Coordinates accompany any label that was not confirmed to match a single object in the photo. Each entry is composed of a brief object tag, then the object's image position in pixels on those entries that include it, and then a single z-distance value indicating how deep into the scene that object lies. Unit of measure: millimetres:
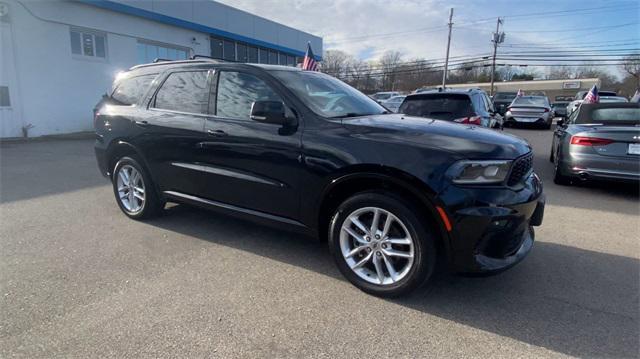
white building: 12703
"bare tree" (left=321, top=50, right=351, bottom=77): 61059
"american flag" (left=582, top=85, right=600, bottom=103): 15746
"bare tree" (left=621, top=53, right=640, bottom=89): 67819
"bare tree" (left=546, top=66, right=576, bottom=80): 81588
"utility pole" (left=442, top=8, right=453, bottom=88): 45350
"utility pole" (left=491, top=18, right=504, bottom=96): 50781
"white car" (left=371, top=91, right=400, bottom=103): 32531
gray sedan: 6043
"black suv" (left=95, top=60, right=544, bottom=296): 2846
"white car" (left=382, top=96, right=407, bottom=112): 19766
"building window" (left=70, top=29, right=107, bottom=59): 14391
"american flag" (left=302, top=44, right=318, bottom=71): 12219
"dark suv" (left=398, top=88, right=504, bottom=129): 6977
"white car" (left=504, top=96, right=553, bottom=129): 17984
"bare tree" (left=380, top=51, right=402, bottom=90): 61688
